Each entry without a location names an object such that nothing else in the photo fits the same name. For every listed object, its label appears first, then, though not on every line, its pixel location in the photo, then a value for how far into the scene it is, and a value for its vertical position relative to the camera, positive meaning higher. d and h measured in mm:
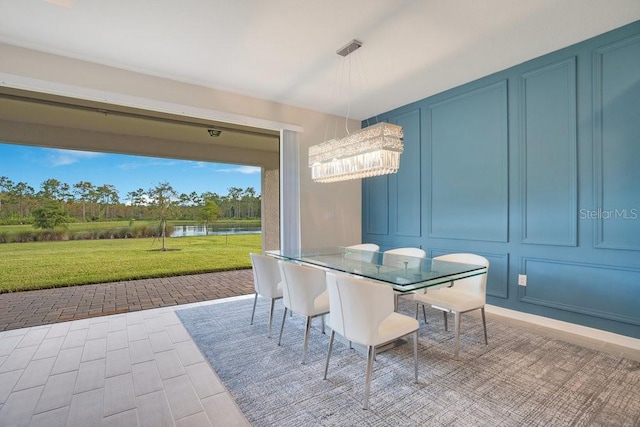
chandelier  2462 +575
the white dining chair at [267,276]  2693 -593
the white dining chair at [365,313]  1650 -609
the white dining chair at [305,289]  2141 -587
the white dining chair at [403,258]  2475 -446
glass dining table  1909 -448
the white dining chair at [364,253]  2834 -448
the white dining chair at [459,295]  2287 -738
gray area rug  1564 -1134
